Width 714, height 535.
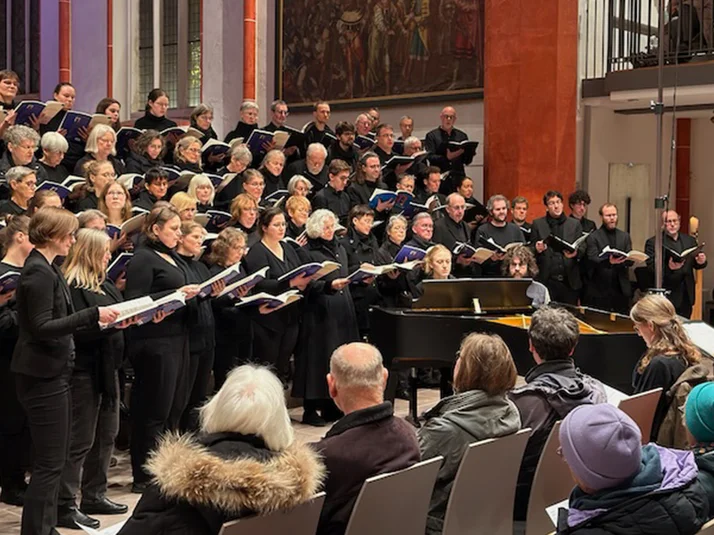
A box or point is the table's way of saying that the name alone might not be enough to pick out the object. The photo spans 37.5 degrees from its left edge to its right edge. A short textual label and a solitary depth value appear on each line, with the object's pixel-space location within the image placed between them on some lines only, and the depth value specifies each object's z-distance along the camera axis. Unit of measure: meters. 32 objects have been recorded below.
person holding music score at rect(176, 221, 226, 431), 5.61
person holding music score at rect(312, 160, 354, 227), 8.69
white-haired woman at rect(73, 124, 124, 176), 7.32
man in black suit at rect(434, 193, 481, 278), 8.92
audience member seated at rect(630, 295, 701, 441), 4.40
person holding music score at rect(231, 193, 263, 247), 6.87
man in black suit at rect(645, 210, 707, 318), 9.52
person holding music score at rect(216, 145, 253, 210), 8.25
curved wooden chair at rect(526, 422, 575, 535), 3.81
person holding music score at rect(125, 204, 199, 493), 5.30
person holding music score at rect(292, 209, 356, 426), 7.25
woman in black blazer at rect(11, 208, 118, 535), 4.27
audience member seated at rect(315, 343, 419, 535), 3.09
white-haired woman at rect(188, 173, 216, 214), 7.23
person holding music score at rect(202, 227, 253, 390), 6.21
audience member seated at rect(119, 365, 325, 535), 2.58
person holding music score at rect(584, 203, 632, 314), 9.49
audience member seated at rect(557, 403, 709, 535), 2.54
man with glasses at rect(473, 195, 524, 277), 9.20
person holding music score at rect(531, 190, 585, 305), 9.43
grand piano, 5.99
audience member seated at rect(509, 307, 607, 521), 3.98
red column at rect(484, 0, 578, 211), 11.29
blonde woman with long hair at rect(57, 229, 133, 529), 4.76
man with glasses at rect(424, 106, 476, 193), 10.70
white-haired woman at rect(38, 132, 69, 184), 7.03
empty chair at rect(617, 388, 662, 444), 4.07
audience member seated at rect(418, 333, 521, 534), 3.59
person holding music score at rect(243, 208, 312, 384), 6.69
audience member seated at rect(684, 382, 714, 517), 3.00
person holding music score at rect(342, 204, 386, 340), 7.75
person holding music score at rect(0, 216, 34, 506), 5.22
